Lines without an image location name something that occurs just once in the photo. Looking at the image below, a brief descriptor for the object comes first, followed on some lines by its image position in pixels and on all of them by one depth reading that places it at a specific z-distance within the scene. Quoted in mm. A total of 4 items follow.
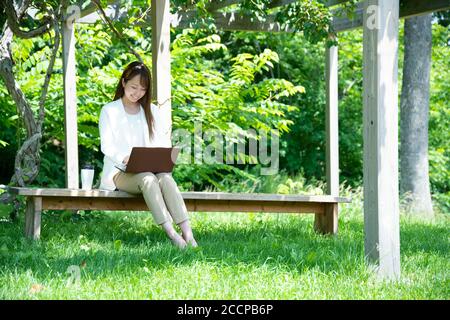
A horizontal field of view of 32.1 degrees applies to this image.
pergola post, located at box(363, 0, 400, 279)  4047
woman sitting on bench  5309
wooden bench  5352
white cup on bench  5766
